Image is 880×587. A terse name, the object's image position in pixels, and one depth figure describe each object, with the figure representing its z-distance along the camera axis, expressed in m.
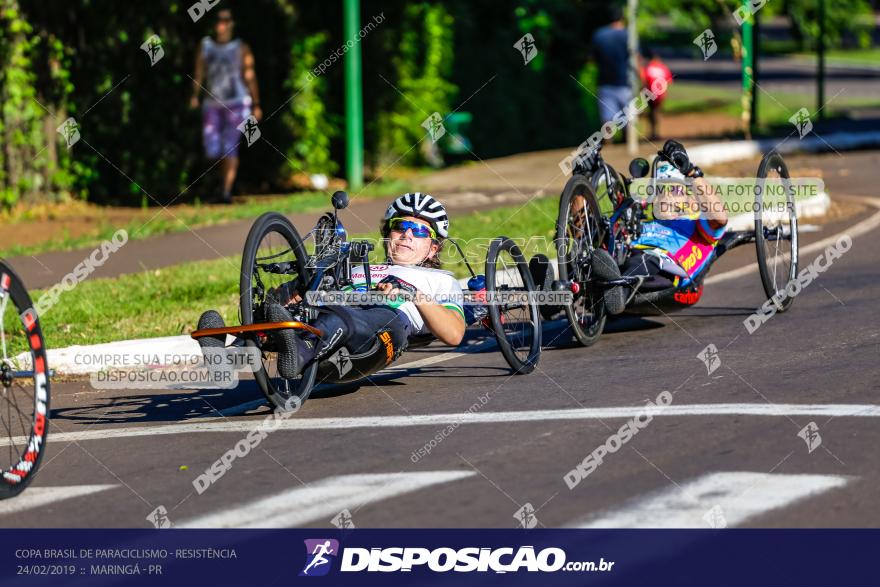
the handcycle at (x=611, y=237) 18.55
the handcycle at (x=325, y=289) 14.98
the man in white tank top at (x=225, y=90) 32.28
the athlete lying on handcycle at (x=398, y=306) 14.77
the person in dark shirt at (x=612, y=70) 39.19
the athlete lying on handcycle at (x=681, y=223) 19.80
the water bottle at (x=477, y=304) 16.70
